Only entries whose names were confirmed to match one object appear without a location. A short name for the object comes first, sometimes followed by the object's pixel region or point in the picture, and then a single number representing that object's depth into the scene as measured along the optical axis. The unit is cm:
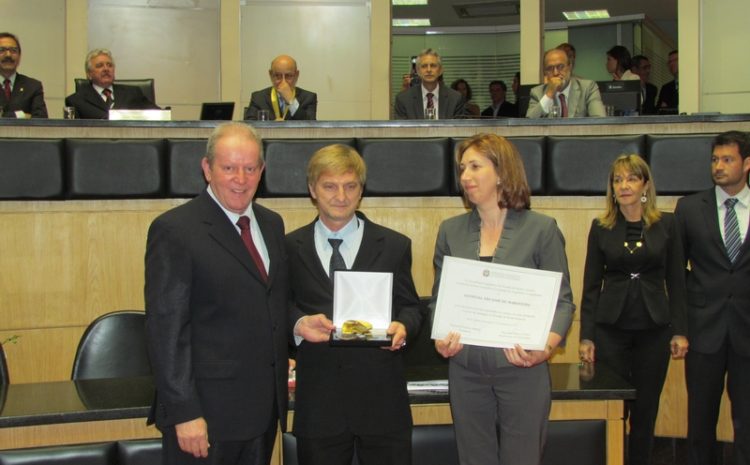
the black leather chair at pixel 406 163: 463
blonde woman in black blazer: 367
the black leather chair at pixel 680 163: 440
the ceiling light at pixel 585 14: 1355
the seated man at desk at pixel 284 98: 619
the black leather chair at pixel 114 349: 335
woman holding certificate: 245
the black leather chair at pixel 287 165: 459
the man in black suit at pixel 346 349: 249
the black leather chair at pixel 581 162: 451
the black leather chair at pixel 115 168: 450
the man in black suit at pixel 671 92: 946
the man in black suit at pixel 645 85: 937
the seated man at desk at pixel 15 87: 610
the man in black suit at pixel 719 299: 365
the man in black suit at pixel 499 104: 1052
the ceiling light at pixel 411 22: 1450
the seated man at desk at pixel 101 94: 600
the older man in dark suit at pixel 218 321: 218
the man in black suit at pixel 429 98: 629
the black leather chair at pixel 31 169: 439
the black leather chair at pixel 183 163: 457
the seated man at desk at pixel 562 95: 556
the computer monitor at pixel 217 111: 554
